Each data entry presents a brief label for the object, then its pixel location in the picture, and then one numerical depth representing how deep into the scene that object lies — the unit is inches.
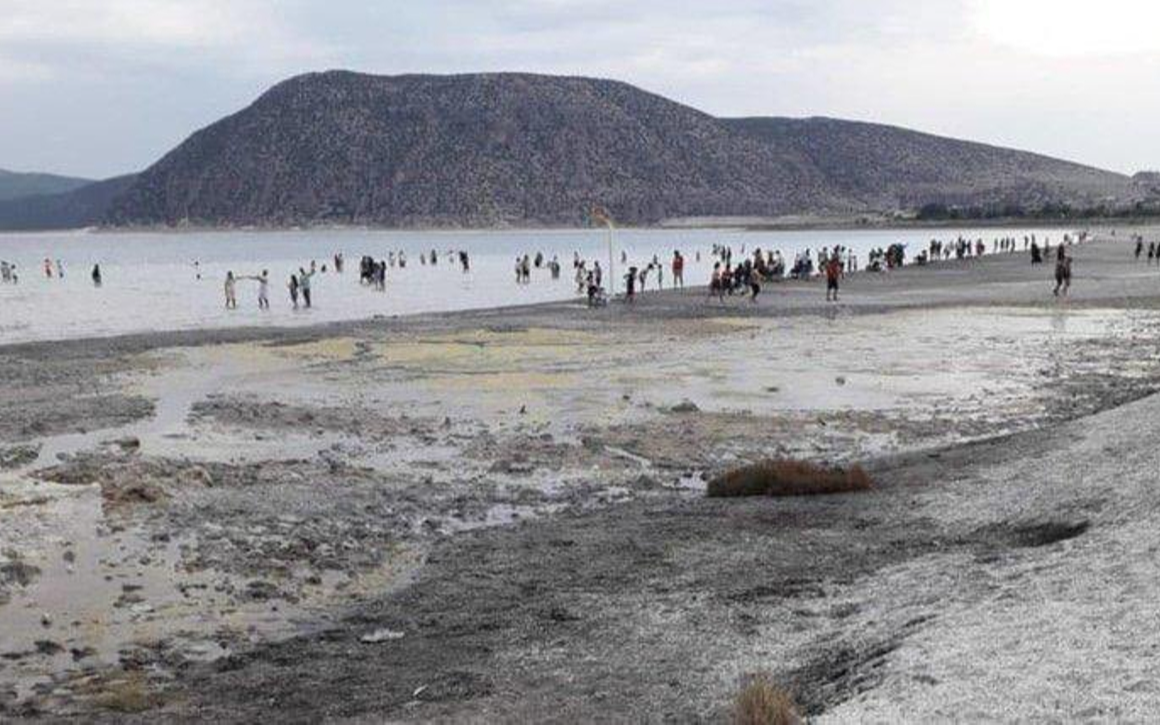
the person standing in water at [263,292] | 2167.6
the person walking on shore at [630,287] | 2003.2
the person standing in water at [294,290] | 2250.2
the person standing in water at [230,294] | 2269.9
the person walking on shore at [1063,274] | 1871.3
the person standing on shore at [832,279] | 1919.3
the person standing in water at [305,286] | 2236.7
